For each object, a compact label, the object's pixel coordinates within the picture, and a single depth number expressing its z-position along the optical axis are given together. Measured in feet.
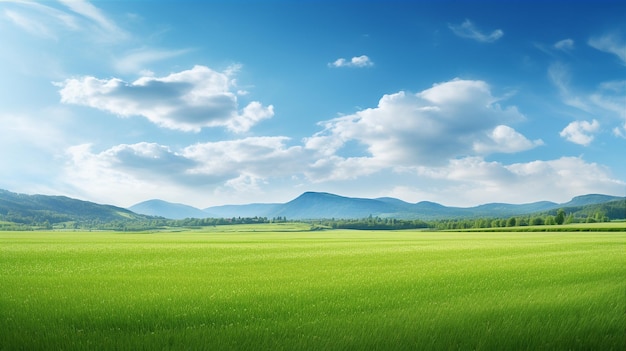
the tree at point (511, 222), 603.35
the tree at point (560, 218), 596.70
